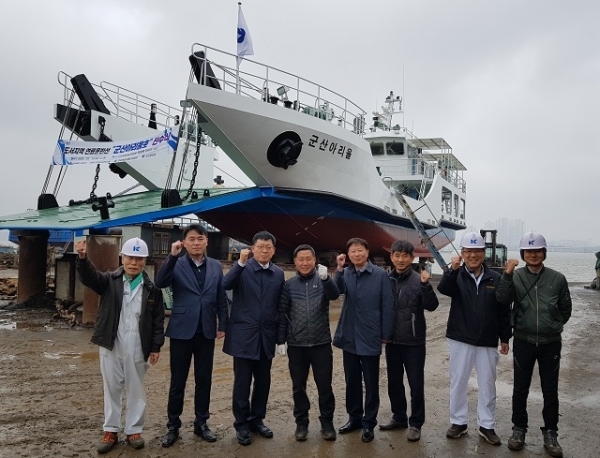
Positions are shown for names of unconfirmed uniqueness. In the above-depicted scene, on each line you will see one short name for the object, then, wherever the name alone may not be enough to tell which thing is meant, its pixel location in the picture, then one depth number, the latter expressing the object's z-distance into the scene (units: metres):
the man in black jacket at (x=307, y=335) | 3.70
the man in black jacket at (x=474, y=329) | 3.69
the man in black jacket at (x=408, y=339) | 3.73
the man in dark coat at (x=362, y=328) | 3.71
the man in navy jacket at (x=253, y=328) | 3.65
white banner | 10.38
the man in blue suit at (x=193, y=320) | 3.61
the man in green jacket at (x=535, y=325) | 3.52
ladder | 13.45
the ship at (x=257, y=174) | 9.94
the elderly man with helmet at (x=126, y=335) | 3.45
